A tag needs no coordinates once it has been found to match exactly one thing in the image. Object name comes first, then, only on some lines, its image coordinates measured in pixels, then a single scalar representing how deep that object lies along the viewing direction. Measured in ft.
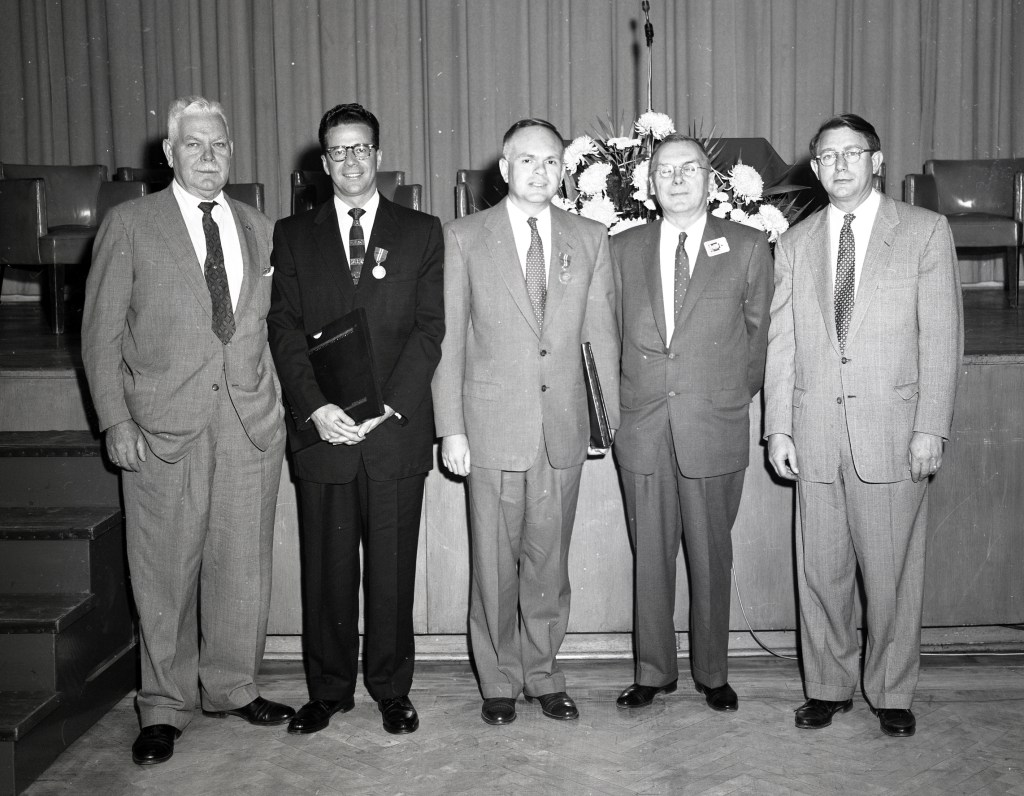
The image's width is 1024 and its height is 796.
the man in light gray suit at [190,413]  8.96
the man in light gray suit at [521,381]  9.21
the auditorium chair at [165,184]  19.10
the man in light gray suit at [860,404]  8.97
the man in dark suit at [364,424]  9.14
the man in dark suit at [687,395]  9.39
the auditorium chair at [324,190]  18.22
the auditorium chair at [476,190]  18.19
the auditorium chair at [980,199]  18.79
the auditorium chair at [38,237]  17.24
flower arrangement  10.84
